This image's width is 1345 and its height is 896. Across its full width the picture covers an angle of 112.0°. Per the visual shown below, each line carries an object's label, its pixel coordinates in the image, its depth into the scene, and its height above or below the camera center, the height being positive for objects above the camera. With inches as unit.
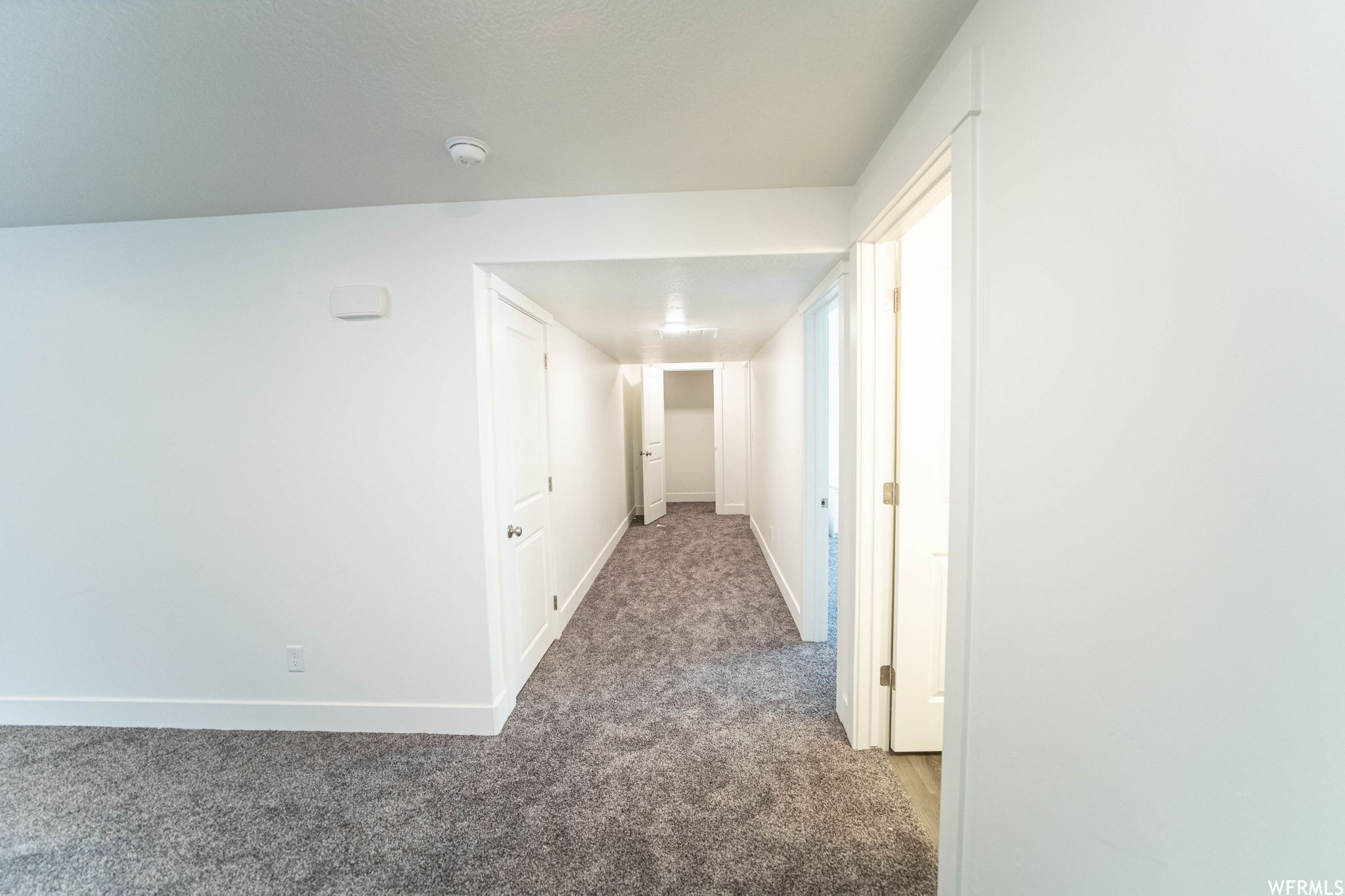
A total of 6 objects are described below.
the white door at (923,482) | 69.8 -9.6
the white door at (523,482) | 87.0 -12.0
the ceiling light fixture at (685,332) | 133.1 +28.2
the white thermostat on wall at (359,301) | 75.7 +21.1
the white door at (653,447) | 231.9 -11.8
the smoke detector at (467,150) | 57.6 +35.7
